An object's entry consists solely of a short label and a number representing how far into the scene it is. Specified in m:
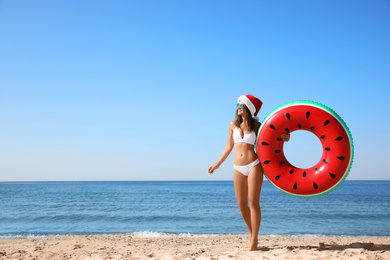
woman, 4.39
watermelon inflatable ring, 4.27
